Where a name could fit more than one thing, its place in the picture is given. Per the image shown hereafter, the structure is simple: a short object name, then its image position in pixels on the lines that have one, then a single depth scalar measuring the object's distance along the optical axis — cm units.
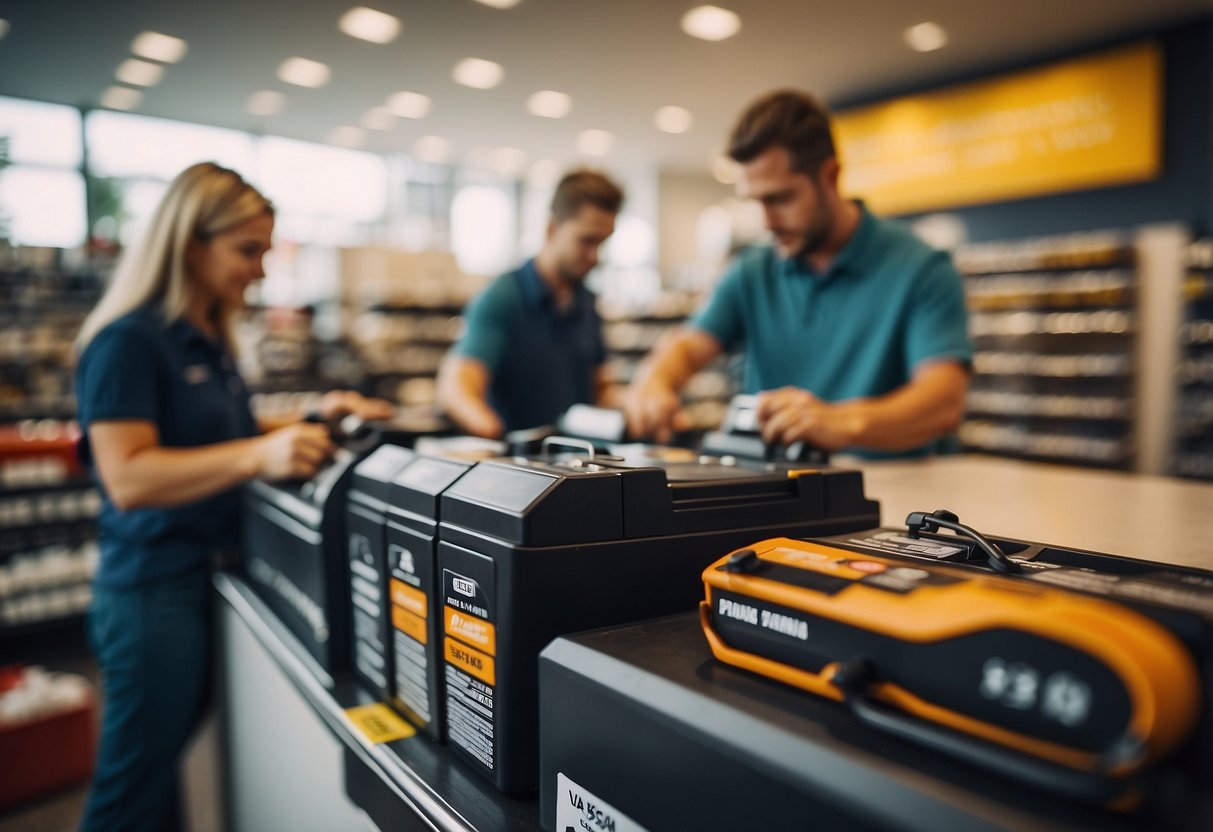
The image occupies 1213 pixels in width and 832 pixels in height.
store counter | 78
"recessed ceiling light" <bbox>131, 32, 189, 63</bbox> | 664
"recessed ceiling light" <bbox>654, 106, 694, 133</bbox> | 880
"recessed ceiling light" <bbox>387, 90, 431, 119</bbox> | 827
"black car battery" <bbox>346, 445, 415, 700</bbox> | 102
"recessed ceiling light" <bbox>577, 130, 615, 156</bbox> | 978
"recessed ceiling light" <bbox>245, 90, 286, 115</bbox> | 816
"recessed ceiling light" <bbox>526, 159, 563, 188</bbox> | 1124
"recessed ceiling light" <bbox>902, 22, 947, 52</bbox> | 647
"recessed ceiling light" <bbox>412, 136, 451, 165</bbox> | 997
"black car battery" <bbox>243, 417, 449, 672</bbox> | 118
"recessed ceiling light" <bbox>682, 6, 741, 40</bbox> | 616
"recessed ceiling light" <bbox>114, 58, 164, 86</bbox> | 729
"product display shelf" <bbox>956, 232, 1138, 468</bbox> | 654
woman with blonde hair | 153
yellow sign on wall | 645
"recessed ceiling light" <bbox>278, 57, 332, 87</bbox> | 726
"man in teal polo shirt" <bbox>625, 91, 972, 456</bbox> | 183
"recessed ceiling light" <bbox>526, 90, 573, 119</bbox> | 828
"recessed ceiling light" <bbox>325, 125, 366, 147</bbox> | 949
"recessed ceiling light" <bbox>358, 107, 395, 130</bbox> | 875
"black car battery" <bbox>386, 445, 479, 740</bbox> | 88
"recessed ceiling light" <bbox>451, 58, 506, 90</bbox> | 734
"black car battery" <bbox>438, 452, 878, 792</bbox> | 75
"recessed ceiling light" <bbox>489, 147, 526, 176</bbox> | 1050
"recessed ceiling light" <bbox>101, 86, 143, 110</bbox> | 807
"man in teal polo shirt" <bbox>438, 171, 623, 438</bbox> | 263
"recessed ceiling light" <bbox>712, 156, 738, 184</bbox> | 1139
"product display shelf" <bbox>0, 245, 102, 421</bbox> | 528
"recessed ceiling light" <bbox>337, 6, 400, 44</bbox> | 619
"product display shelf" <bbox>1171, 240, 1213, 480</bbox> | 592
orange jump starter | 41
